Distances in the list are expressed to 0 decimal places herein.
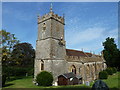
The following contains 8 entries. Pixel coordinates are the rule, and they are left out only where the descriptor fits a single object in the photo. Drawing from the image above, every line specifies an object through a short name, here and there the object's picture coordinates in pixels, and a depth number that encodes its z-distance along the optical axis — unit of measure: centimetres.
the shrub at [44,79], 1603
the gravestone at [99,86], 595
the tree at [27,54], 3894
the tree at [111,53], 3908
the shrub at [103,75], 2380
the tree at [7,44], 1894
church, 1816
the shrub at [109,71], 2961
